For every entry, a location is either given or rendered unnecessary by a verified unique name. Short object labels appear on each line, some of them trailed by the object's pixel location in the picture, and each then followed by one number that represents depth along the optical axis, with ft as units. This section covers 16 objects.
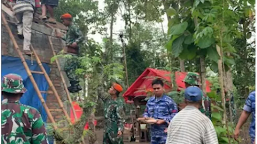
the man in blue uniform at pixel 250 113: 9.58
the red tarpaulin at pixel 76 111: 21.87
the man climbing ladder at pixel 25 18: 20.98
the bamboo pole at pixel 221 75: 11.39
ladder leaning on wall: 19.96
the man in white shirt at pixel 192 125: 8.89
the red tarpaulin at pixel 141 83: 28.32
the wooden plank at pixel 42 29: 23.09
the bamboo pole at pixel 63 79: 20.66
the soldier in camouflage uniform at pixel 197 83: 12.28
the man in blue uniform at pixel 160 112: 13.46
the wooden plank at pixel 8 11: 21.70
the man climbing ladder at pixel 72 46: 23.78
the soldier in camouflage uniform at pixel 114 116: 16.69
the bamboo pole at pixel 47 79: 20.92
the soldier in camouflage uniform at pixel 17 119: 8.41
